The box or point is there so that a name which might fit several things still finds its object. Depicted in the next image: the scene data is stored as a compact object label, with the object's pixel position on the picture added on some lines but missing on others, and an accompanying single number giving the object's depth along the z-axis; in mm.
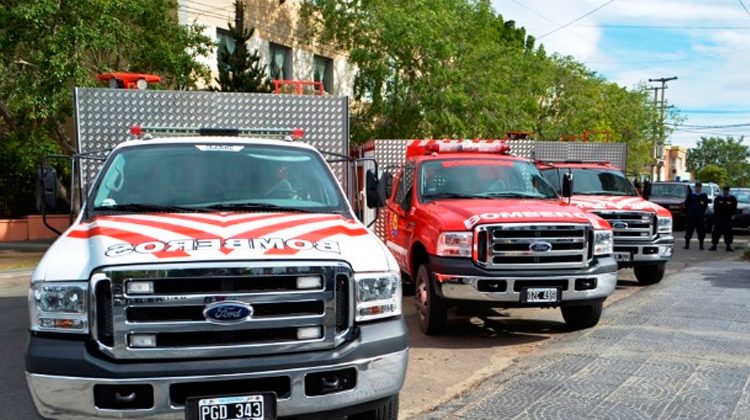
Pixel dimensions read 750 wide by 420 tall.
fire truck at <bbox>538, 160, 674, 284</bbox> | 10956
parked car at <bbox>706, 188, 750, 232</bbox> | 22625
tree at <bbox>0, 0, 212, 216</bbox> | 14453
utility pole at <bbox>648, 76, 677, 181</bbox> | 51719
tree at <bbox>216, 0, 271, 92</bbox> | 18578
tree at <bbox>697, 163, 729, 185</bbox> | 99250
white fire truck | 3498
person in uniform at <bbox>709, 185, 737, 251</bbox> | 18078
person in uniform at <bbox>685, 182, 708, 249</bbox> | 18406
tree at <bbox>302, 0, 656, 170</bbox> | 20828
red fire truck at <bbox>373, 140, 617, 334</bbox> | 6992
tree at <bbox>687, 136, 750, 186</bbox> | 137250
